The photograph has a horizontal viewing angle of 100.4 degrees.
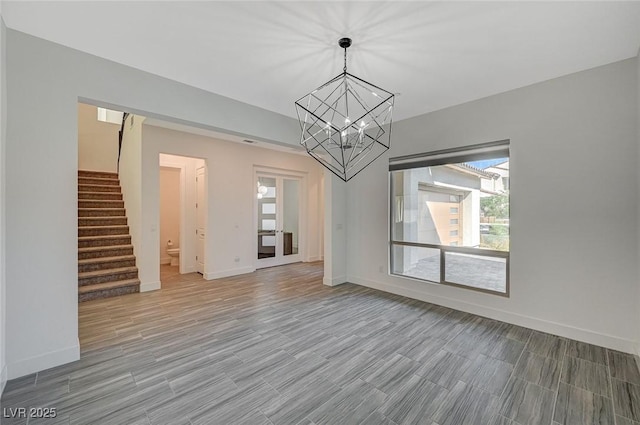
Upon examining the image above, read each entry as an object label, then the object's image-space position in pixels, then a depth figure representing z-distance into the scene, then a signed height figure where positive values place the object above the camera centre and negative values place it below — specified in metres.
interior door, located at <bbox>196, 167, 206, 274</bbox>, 5.81 -0.14
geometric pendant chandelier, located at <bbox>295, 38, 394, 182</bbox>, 3.11 +1.49
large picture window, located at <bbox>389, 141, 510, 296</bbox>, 3.46 -0.07
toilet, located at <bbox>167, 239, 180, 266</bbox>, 6.66 -1.08
